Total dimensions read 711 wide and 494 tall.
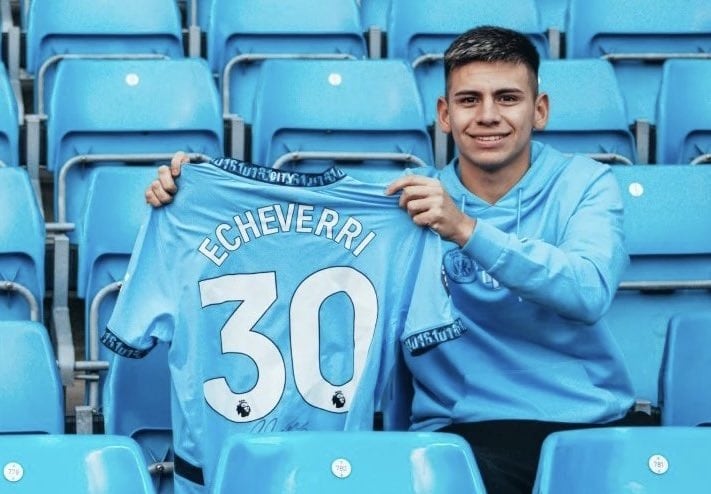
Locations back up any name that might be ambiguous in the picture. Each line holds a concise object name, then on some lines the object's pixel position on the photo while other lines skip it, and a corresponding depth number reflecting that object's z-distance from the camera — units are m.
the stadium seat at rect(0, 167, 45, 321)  3.80
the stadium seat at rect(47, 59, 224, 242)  4.47
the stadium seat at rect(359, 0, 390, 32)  5.71
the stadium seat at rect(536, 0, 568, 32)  5.77
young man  3.19
